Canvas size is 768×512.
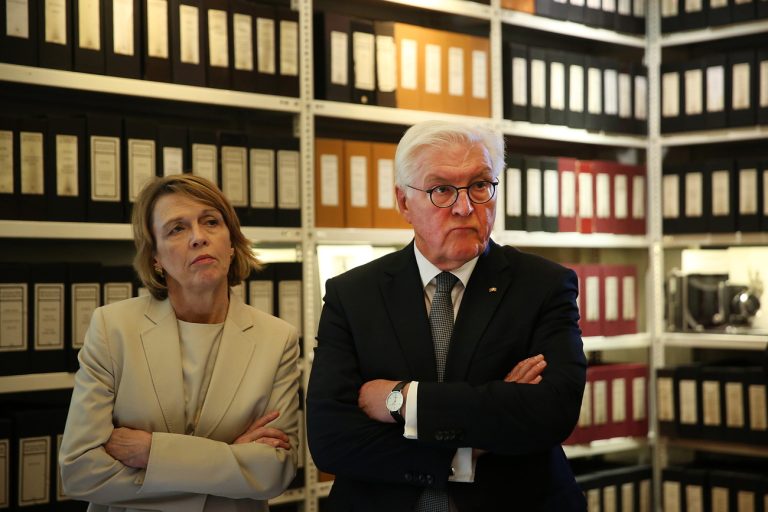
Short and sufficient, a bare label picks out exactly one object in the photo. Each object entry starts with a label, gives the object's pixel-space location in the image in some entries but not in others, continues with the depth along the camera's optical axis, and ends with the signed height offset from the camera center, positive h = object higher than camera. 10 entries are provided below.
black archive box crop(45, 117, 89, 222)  2.81 +0.25
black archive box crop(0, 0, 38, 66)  2.72 +0.65
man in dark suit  1.90 -0.25
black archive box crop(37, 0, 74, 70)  2.79 +0.67
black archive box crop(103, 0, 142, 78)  2.90 +0.68
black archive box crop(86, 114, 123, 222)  2.88 +0.26
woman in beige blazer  2.02 -0.31
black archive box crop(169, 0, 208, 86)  3.03 +0.70
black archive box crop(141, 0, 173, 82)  2.97 +0.68
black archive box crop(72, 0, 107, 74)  2.85 +0.67
